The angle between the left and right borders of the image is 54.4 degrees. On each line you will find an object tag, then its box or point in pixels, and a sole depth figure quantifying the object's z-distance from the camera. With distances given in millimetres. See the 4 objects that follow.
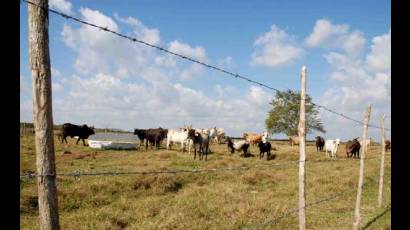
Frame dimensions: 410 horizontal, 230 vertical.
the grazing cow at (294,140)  53875
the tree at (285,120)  67438
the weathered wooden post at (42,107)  3199
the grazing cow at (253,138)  49353
